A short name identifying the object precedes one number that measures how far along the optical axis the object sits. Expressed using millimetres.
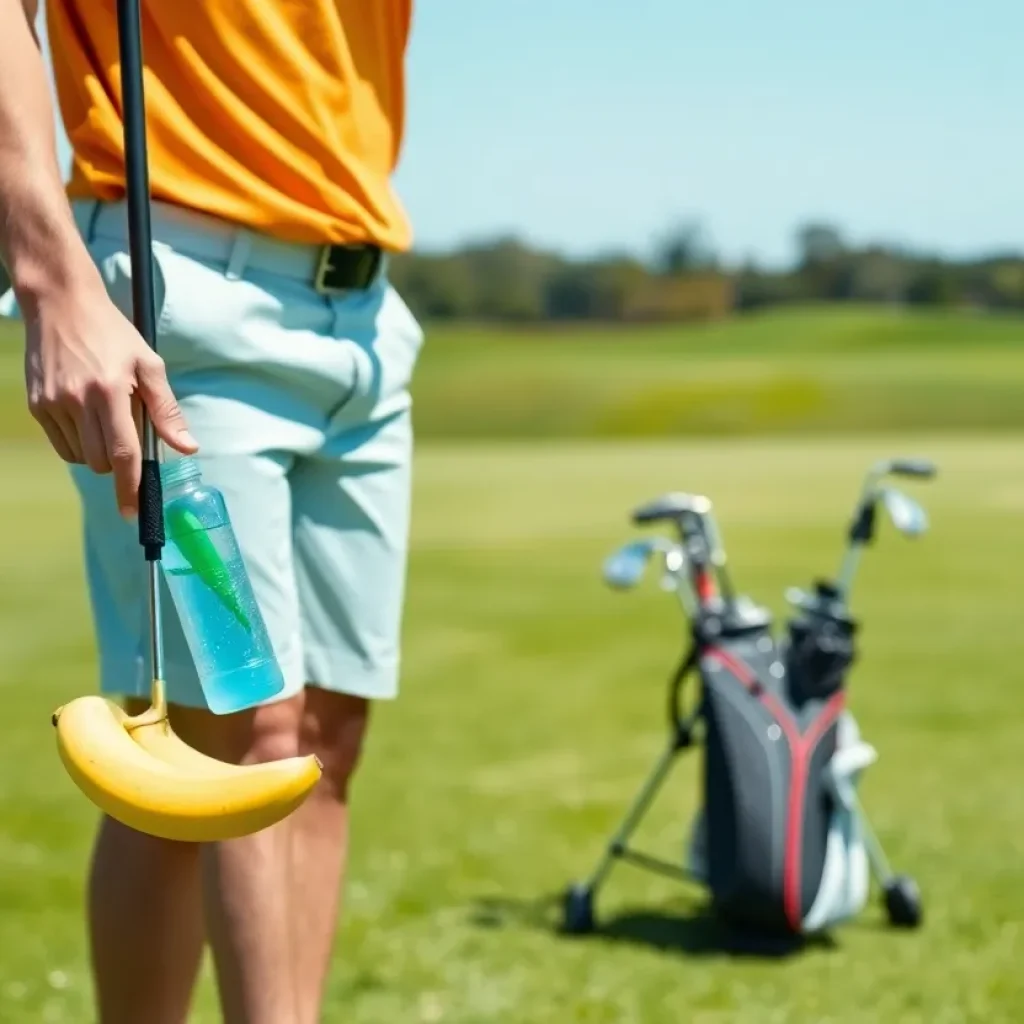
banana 2910
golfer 3629
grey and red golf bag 6030
